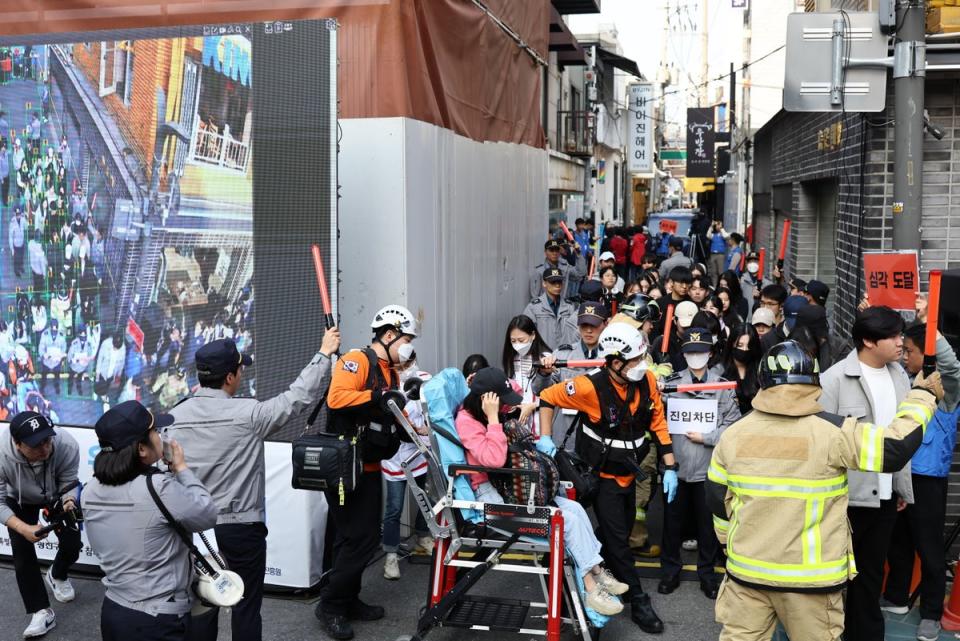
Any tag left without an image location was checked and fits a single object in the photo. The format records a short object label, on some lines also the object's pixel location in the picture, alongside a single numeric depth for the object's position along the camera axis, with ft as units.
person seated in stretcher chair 18.48
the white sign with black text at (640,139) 132.26
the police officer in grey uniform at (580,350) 25.84
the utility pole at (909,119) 19.69
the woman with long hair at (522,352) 26.96
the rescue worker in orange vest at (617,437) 20.06
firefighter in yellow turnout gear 13.78
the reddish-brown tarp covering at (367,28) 24.98
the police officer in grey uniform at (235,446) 17.24
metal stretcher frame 18.24
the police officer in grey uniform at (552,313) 33.04
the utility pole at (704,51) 222.48
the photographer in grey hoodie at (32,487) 19.86
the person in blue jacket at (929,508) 19.01
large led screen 22.76
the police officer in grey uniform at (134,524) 13.74
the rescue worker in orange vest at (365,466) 19.69
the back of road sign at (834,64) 20.70
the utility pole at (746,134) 91.61
